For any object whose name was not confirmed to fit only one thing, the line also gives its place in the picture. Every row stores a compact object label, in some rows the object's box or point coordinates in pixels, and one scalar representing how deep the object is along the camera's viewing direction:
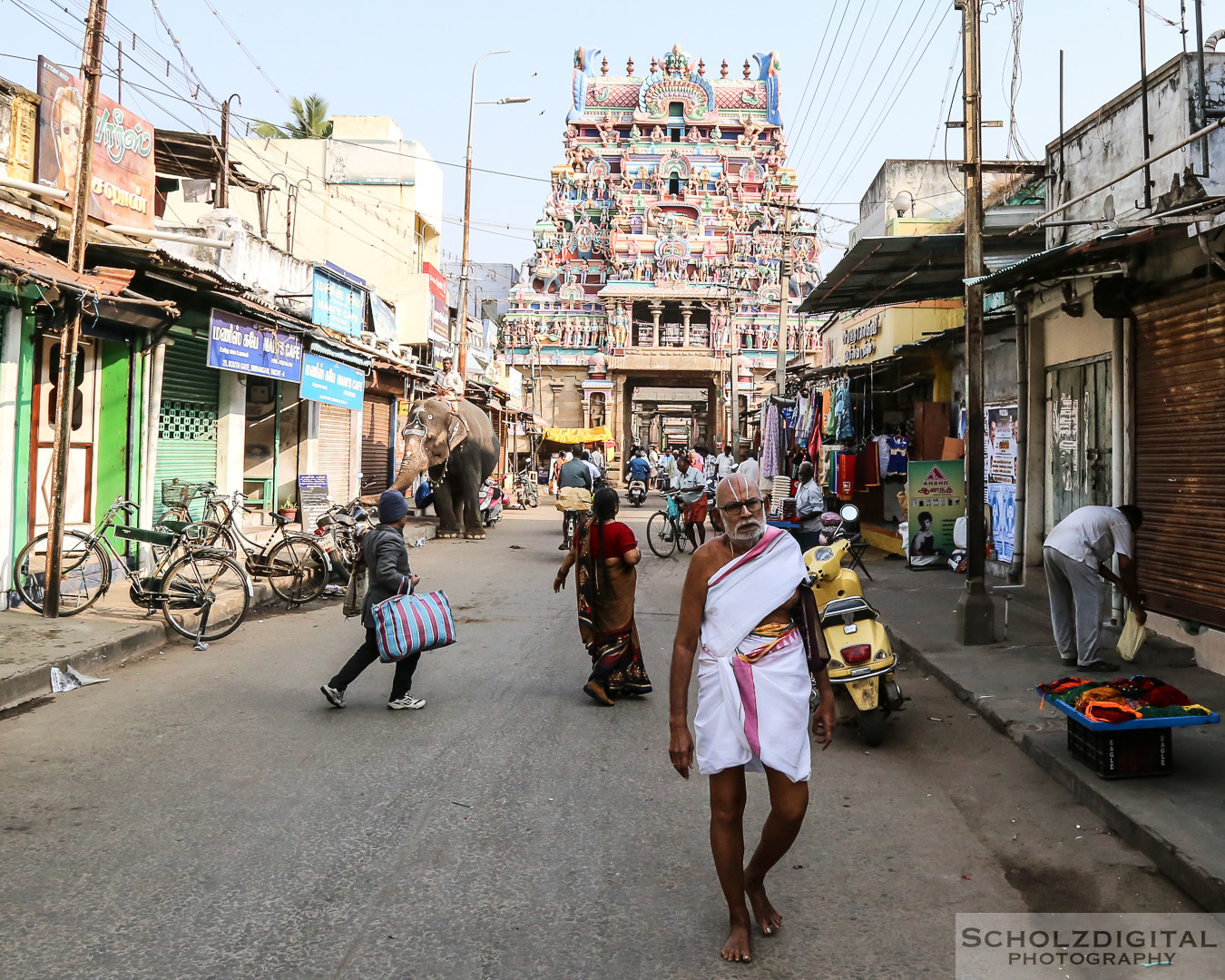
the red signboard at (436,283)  24.95
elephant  15.69
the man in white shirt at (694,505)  15.75
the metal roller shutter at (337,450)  18.34
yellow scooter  5.70
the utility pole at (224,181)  14.46
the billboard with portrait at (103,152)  9.91
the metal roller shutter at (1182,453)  7.18
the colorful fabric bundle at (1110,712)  4.81
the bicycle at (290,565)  10.41
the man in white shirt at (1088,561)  6.91
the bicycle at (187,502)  10.38
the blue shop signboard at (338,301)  16.45
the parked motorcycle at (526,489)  29.34
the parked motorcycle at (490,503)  21.20
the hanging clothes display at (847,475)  16.56
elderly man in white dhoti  3.24
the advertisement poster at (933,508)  13.47
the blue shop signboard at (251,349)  11.62
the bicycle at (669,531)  16.20
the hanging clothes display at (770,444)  24.39
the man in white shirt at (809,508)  12.39
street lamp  23.64
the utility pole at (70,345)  7.96
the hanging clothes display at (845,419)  17.02
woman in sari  6.67
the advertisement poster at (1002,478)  12.20
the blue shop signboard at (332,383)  14.52
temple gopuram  50.28
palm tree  35.66
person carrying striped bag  6.21
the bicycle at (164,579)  8.44
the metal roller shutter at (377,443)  21.09
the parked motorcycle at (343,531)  10.87
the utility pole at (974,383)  8.39
